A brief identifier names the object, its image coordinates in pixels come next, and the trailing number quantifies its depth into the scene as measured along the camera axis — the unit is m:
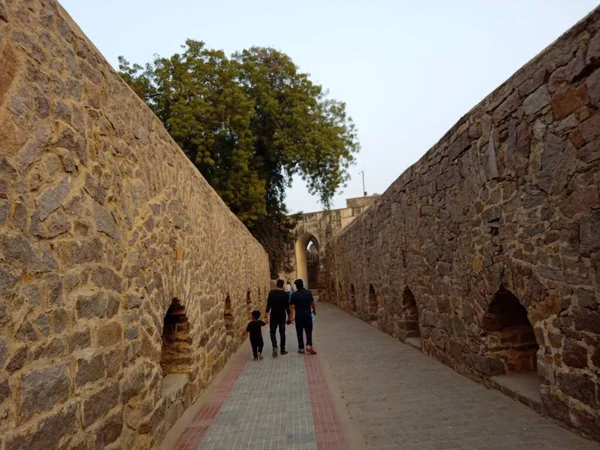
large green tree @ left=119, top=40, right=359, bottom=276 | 16.75
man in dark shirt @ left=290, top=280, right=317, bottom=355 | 7.81
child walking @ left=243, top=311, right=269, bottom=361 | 7.47
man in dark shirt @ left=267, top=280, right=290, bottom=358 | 7.87
